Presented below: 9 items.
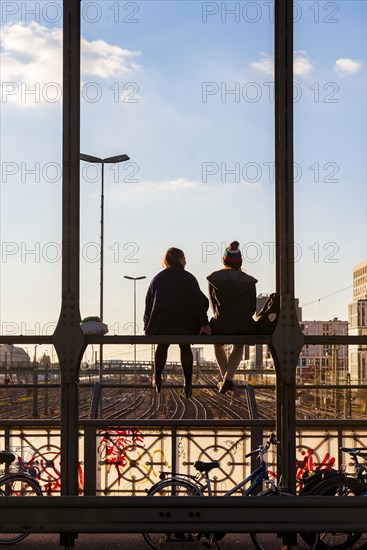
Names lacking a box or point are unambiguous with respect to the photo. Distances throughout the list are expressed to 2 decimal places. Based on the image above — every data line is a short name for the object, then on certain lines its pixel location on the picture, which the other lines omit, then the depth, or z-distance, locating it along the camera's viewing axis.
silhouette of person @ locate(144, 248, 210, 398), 8.45
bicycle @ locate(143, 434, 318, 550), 8.20
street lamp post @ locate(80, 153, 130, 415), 40.69
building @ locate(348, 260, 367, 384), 121.06
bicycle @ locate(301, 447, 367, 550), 8.09
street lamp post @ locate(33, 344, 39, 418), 14.81
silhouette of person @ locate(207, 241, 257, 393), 8.53
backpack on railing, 8.07
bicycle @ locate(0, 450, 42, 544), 8.83
